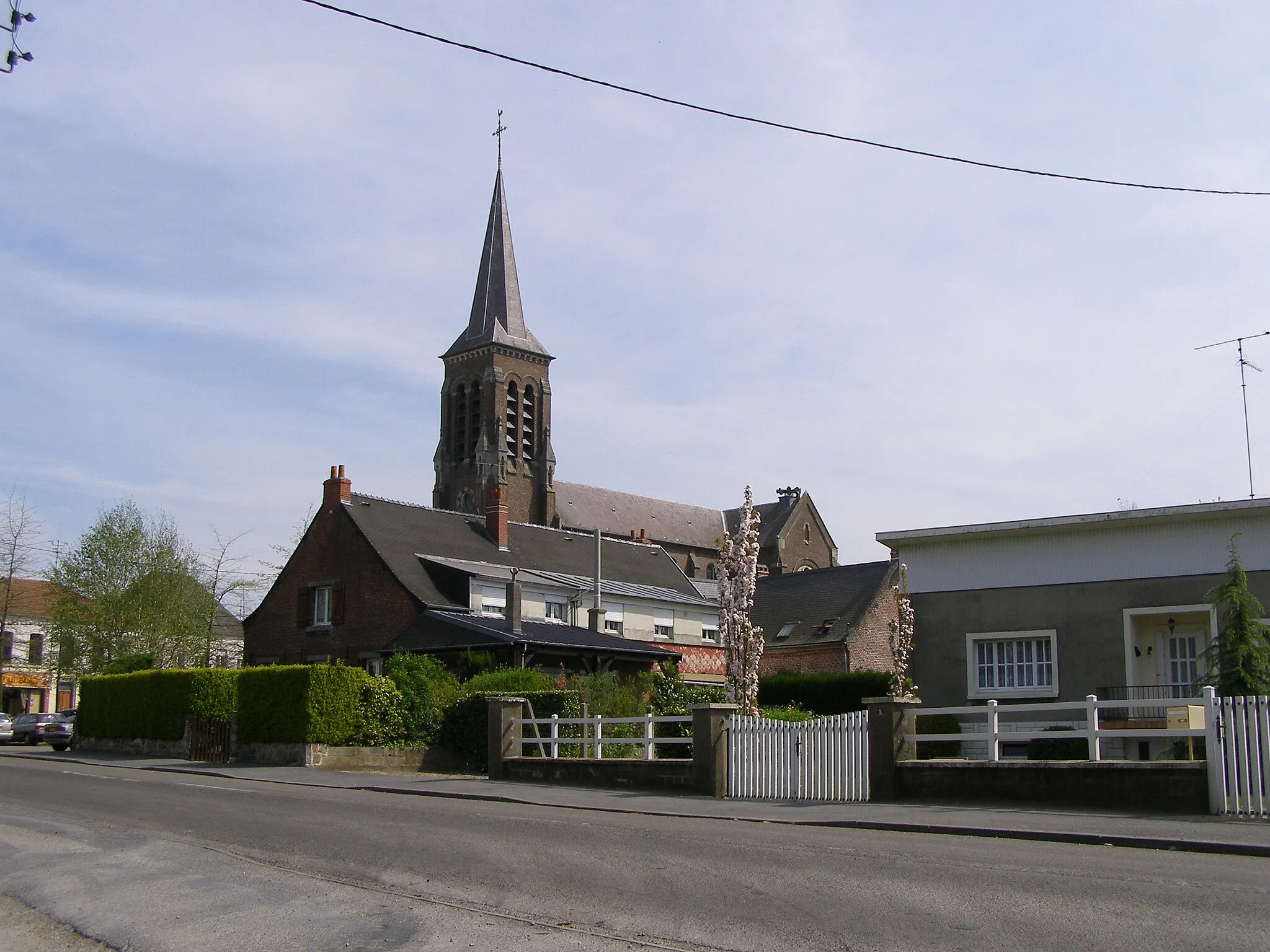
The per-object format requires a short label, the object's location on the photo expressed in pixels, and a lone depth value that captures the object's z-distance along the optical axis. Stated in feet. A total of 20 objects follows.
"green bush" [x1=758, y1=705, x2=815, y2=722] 92.84
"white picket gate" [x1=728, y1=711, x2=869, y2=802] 54.34
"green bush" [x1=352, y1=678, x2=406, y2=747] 89.10
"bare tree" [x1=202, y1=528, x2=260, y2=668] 174.29
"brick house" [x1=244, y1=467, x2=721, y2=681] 121.29
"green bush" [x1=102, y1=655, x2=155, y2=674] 136.46
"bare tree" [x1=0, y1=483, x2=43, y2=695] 163.63
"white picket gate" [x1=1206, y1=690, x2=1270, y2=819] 42.37
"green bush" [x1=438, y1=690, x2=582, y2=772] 87.25
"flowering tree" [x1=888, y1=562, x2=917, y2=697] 89.25
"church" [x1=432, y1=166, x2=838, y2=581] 260.83
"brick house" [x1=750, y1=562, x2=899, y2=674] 161.27
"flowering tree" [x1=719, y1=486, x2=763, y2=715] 82.89
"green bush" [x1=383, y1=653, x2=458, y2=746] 91.40
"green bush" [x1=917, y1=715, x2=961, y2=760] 90.58
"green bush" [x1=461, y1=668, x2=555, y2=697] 95.35
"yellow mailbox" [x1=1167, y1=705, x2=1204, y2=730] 56.59
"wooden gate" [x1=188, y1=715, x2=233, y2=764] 95.40
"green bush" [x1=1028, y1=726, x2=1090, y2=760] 77.41
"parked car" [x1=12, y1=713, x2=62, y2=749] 138.82
